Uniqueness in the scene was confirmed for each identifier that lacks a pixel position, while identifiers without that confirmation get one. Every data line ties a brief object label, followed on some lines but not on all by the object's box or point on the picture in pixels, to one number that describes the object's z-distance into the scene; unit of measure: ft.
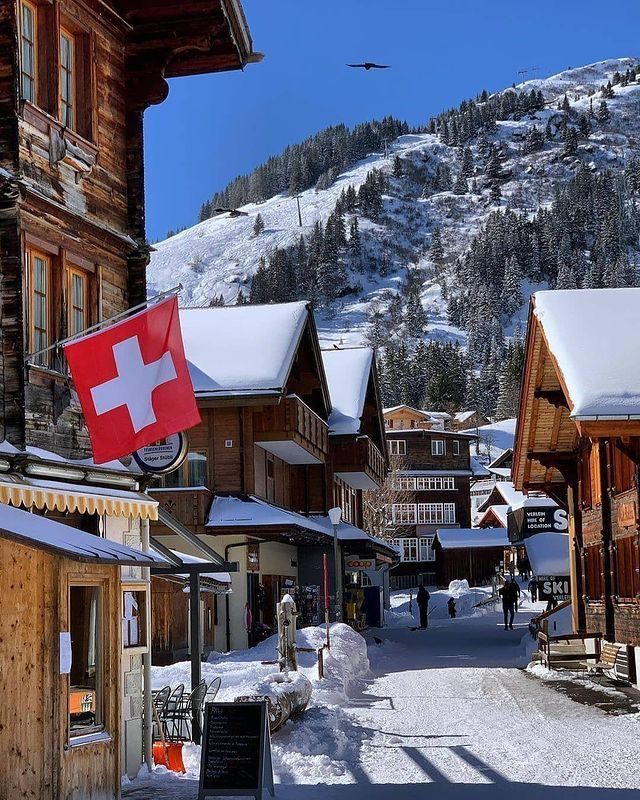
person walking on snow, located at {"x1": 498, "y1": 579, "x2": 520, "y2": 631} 139.64
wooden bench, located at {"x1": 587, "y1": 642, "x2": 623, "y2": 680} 72.43
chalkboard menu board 33.68
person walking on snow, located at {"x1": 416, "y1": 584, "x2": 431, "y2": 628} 159.22
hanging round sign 44.50
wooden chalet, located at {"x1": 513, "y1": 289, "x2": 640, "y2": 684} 56.49
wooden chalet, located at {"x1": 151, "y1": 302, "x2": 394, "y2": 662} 100.01
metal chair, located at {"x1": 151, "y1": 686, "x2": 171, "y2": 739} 45.80
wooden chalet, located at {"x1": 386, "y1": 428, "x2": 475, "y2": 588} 287.28
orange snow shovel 41.88
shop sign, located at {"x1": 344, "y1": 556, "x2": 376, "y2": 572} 132.61
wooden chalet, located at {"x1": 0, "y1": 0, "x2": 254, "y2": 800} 36.11
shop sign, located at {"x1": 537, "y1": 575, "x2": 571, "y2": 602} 119.44
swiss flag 36.65
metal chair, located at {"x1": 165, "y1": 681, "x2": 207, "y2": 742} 46.19
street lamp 87.36
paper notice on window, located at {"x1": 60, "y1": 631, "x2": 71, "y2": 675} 33.22
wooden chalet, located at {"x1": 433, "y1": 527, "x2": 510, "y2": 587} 266.98
